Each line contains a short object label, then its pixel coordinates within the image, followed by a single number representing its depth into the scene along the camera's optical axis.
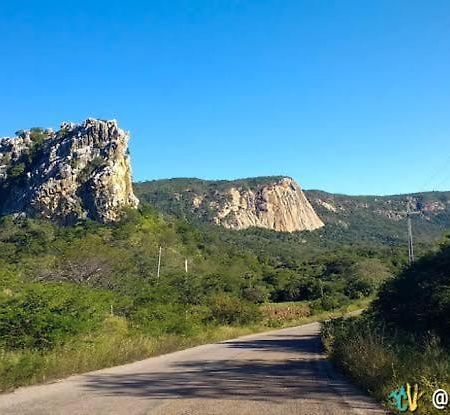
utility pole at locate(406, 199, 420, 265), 39.04
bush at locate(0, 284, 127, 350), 13.41
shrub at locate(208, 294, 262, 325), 38.53
